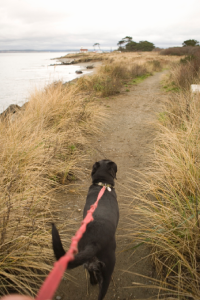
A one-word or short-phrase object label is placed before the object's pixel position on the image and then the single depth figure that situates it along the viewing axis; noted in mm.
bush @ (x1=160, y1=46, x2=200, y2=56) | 32250
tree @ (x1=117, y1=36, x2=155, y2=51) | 57262
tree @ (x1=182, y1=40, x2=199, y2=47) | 39738
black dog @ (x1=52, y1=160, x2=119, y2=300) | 1153
